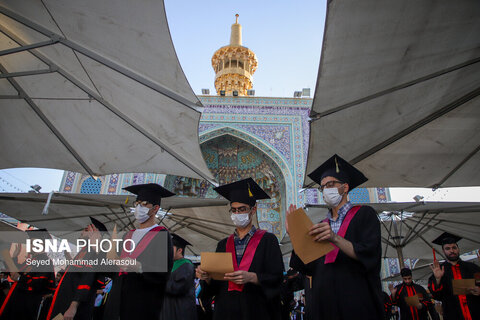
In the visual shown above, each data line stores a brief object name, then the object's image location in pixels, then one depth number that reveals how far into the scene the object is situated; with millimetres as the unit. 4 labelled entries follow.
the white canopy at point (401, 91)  2377
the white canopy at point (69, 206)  4879
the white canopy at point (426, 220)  5379
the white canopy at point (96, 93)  2646
